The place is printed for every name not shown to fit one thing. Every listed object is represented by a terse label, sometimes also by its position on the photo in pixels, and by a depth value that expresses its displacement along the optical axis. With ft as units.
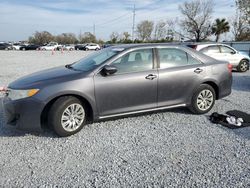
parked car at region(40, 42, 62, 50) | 119.81
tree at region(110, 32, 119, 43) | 180.96
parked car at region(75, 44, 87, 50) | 130.16
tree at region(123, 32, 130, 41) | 190.04
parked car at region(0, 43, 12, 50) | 116.71
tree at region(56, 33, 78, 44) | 225.54
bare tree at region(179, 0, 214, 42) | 149.14
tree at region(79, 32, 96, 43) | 217.11
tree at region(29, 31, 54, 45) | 214.07
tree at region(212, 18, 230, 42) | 137.71
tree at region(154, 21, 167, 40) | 188.82
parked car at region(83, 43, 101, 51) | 124.26
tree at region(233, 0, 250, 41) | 87.07
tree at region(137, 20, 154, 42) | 193.44
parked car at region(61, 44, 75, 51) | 129.47
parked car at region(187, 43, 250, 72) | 28.04
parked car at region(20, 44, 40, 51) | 120.73
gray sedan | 9.98
